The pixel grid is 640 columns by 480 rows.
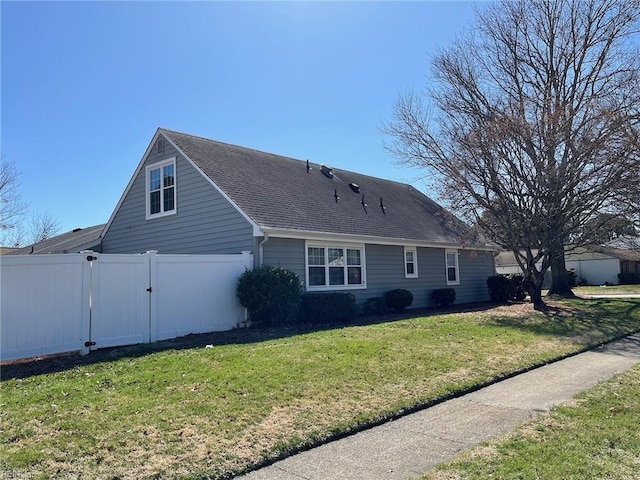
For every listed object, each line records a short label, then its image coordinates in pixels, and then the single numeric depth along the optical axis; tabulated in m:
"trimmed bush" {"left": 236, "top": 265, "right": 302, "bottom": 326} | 12.15
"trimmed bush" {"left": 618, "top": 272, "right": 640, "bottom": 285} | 39.66
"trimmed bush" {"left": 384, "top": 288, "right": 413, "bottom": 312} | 16.91
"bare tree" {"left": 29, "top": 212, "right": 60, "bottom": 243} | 47.00
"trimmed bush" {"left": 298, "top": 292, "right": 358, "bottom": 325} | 13.64
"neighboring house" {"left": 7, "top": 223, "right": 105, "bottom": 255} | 19.38
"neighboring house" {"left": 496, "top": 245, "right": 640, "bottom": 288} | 41.44
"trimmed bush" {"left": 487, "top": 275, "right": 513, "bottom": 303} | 21.86
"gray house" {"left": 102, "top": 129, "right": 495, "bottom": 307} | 14.21
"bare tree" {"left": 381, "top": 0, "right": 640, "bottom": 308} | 15.45
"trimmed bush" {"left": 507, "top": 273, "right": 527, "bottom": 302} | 22.06
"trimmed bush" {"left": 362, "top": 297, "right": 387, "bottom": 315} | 16.55
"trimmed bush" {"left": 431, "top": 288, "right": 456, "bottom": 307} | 19.59
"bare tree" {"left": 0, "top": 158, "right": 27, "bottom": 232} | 27.38
